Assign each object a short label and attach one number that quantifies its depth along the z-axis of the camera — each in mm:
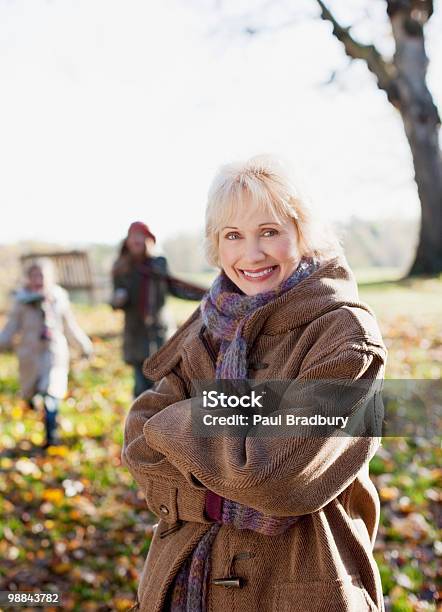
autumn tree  13758
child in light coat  6832
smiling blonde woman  1685
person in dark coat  6992
